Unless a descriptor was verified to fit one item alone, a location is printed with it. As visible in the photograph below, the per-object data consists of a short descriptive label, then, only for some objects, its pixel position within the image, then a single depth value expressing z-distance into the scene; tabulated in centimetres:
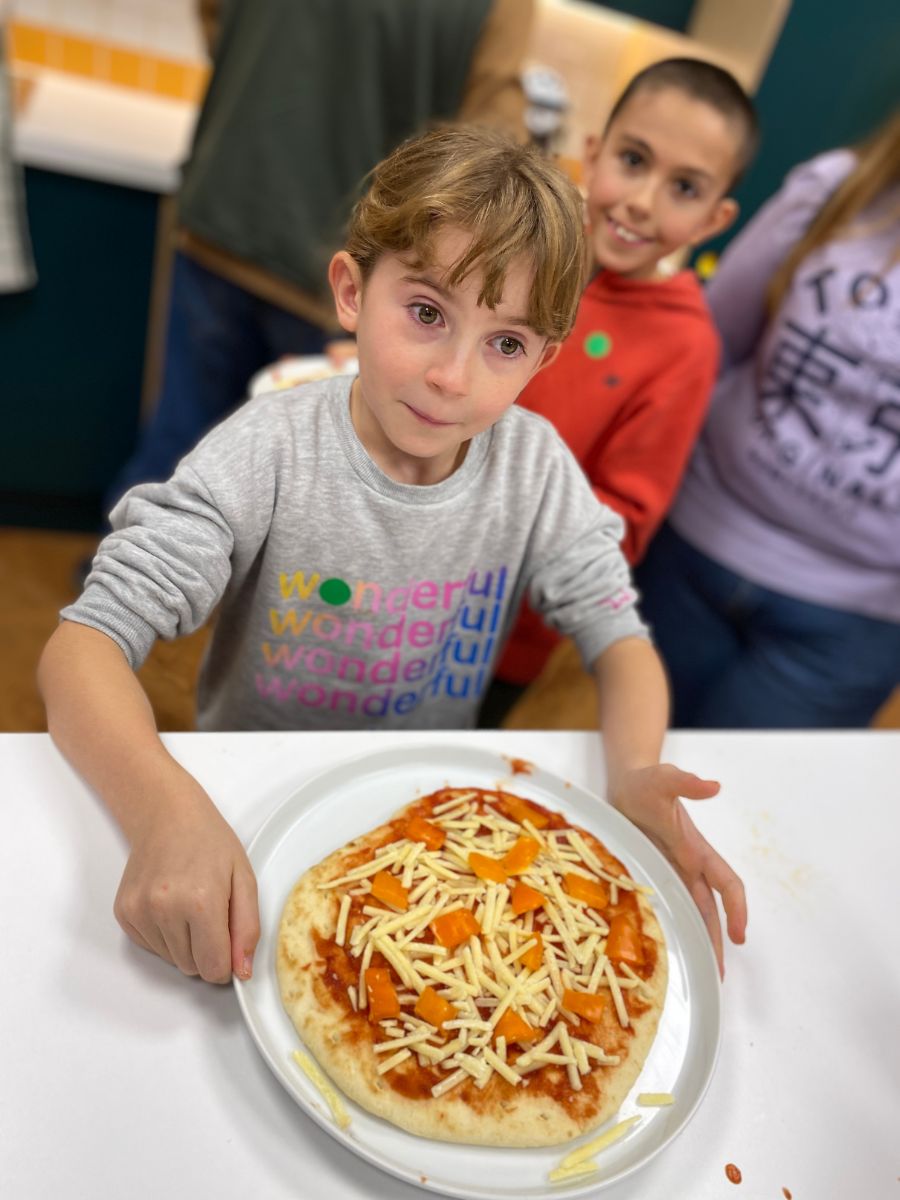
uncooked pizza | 62
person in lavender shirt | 134
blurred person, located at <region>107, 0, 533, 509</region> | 155
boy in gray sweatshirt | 71
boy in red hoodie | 107
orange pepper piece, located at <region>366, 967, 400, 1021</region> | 65
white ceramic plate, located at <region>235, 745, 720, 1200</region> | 60
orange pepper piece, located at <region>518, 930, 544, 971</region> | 70
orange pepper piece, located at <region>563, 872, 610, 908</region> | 76
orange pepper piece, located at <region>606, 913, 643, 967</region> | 73
